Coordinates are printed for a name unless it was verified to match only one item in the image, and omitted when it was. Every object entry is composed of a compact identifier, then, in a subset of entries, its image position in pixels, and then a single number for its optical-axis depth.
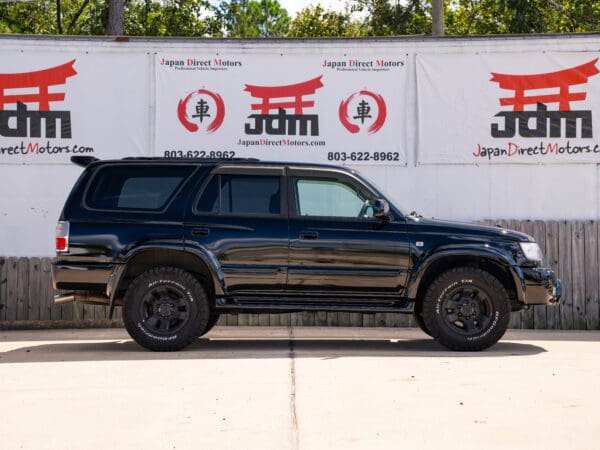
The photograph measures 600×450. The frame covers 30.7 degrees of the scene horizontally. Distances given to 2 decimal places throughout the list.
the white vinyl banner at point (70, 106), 14.57
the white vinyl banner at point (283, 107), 14.66
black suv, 10.95
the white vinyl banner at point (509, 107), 14.56
